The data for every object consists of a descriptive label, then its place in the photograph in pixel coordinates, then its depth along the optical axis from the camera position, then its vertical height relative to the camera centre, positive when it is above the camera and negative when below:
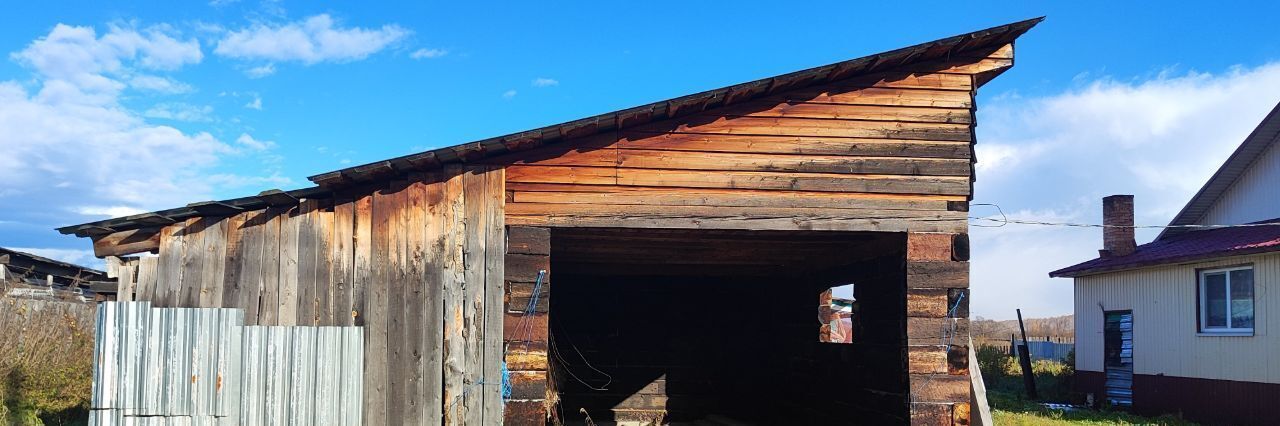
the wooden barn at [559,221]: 9.11 +0.51
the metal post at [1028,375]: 22.38 -2.11
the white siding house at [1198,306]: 16.48 -0.44
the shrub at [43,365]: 13.75 -1.38
